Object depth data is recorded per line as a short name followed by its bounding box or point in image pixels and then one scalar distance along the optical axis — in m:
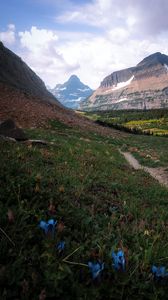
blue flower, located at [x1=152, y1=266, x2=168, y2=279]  2.45
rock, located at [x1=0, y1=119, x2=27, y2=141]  13.94
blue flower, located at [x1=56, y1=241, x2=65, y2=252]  2.51
